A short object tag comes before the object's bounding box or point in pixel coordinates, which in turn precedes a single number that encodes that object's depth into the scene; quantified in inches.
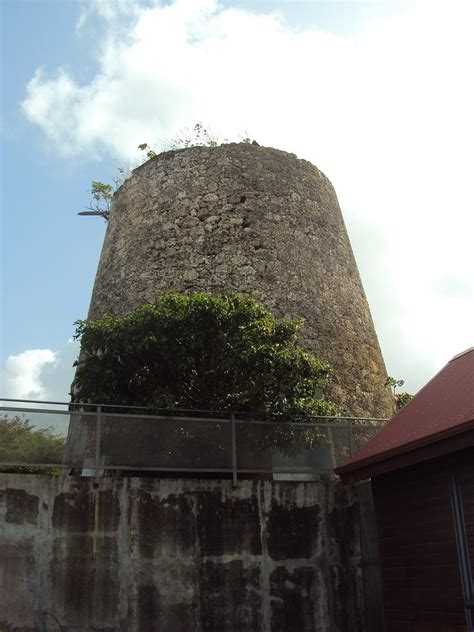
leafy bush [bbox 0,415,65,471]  356.2
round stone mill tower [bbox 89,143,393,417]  576.1
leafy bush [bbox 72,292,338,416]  418.3
